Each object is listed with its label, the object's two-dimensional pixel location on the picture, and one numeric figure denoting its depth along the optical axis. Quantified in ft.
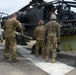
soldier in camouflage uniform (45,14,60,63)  16.27
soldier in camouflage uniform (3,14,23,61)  16.22
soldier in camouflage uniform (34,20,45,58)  18.43
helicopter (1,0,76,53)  18.36
